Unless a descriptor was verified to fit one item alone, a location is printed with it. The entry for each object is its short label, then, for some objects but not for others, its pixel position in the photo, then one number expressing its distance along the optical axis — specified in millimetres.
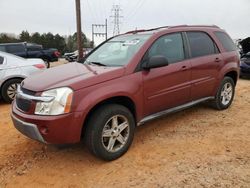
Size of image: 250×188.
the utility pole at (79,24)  15393
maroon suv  3475
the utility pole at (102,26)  59500
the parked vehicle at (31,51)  14746
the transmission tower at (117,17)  63469
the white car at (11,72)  7160
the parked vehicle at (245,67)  11748
